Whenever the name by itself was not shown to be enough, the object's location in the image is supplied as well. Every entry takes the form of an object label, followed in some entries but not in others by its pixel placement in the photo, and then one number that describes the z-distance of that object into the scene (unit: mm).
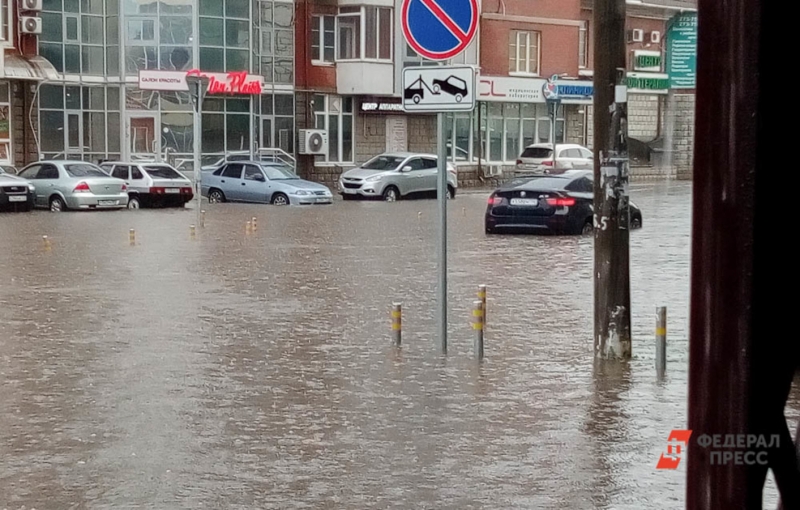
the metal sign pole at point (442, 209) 10508
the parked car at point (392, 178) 42250
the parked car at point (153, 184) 36156
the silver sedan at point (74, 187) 34312
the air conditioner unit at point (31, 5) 40969
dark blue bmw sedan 26250
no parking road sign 10164
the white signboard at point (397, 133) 51406
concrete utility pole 9609
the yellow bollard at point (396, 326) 11398
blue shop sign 56781
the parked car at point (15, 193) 33281
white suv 49281
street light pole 26750
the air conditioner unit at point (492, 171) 55250
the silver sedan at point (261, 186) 38500
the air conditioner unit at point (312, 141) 47250
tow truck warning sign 10195
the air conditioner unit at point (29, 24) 41156
